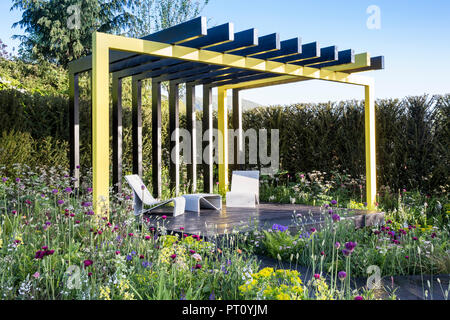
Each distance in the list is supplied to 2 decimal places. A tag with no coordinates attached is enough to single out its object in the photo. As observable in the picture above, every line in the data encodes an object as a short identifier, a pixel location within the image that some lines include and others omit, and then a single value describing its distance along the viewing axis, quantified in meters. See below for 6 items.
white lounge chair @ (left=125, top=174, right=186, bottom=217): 6.70
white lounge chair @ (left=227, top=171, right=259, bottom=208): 8.32
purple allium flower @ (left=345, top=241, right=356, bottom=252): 2.61
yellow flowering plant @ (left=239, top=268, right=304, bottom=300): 2.71
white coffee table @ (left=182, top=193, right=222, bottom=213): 7.41
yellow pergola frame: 5.06
